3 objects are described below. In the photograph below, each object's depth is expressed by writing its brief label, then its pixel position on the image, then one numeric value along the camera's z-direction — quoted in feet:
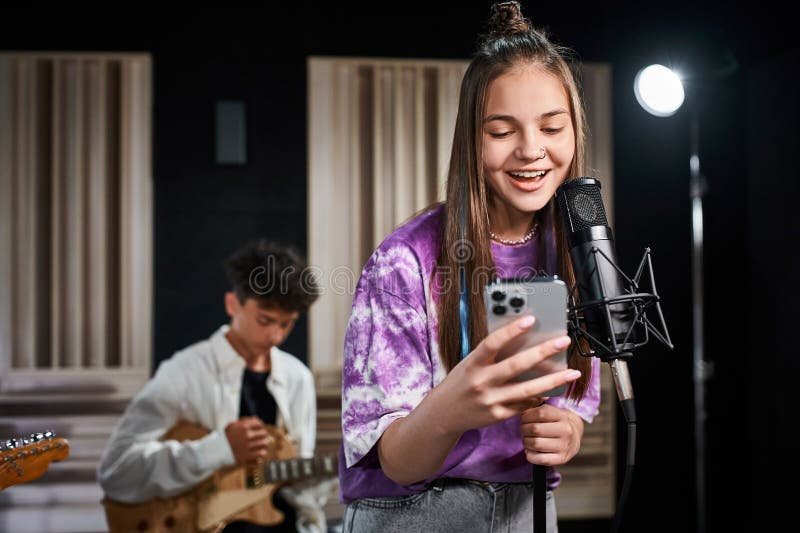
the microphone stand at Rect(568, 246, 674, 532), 2.87
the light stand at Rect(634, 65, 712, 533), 10.72
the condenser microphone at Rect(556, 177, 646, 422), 2.89
